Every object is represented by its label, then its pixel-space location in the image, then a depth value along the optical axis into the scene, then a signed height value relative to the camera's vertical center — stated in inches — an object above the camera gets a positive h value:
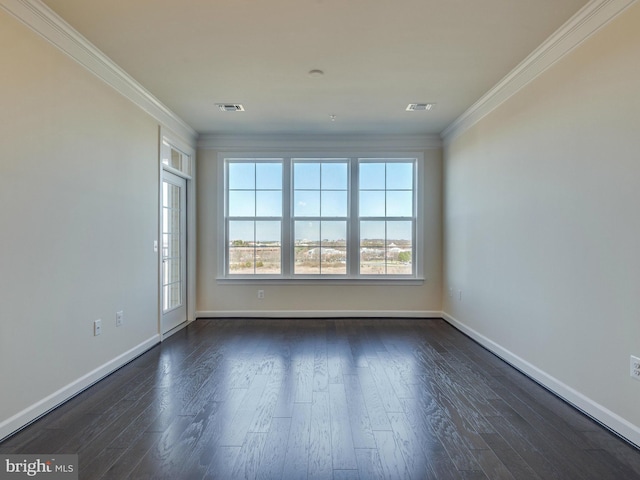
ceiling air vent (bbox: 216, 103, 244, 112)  151.1 +55.3
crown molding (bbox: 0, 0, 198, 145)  84.5 +53.1
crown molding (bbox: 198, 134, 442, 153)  195.0 +50.7
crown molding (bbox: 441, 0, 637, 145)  84.9 +54.2
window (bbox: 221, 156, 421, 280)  198.8 +9.2
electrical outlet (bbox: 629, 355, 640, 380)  77.0 -29.4
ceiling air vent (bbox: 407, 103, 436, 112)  151.9 +56.1
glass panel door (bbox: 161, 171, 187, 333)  163.3 -9.3
